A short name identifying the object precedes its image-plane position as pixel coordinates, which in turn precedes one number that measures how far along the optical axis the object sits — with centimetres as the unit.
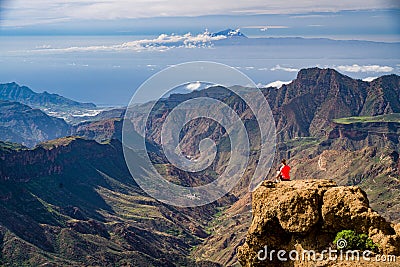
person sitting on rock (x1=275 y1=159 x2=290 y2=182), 2206
